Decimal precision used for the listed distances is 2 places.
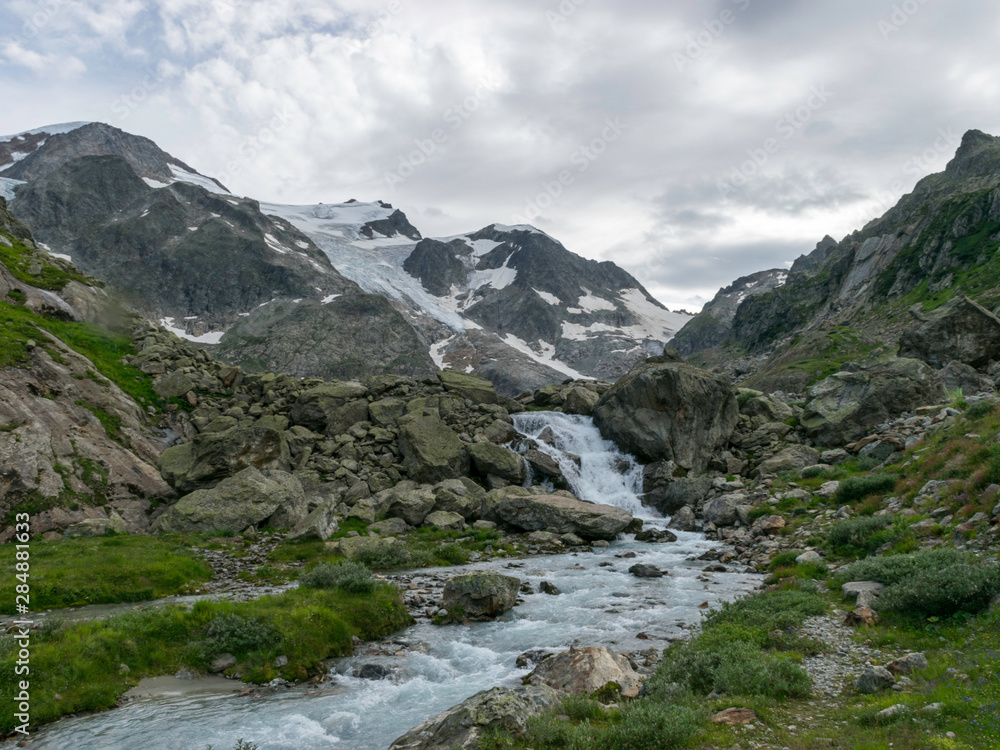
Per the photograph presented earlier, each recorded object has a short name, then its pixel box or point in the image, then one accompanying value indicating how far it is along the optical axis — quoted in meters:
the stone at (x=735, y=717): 7.80
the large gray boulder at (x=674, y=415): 41.94
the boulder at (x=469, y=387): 49.50
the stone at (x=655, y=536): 28.41
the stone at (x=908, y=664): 8.40
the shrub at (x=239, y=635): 13.03
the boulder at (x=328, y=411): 41.09
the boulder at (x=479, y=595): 16.66
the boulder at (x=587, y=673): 10.23
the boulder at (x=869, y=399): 35.41
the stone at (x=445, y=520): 29.91
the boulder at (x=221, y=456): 31.05
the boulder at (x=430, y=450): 36.91
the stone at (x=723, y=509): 28.61
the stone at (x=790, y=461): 33.34
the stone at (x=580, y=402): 51.28
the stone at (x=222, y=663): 12.73
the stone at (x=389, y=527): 28.24
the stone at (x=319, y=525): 25.81
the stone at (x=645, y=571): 21.22
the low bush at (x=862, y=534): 16.12
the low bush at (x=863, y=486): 20.53
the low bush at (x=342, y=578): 16.73
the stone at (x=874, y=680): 8.29
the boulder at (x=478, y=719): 8.15
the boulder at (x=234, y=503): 27.03
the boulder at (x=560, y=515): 29.70
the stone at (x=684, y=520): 30.62
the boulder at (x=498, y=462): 37.97
